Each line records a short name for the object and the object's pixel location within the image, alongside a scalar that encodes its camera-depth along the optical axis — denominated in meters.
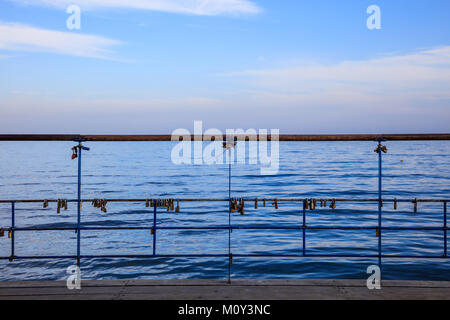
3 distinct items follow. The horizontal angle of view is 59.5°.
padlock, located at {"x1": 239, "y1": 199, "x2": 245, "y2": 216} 5.44
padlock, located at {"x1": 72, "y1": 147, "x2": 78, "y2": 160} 4.94
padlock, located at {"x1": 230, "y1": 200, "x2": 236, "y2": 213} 5.41
